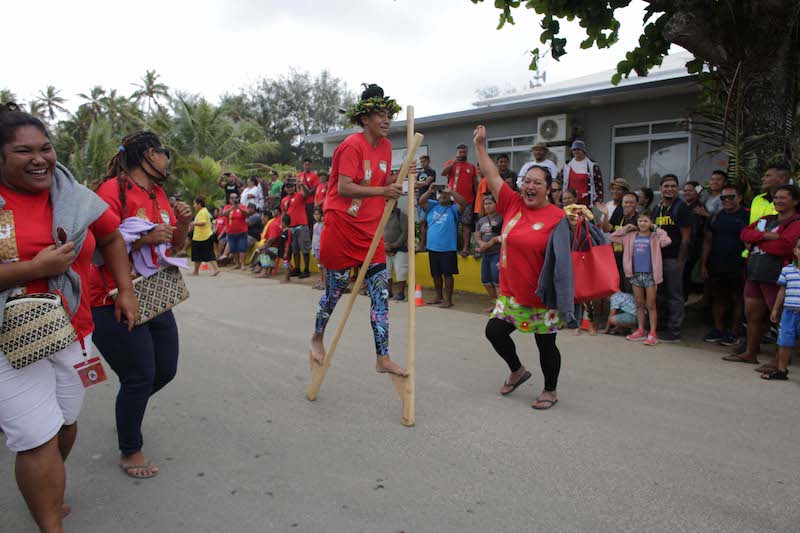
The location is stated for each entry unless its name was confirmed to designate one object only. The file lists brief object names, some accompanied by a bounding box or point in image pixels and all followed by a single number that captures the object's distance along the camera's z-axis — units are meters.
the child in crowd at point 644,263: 7.37
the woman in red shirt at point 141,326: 3.54
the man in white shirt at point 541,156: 10.08
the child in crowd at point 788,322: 5.64
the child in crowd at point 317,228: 11.89
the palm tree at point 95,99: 42.38
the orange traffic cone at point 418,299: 9.99
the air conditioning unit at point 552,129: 12.77
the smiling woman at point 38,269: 2.58
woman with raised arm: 4.69
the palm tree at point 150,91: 45.31
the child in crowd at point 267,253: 14.41
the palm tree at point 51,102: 47.28
